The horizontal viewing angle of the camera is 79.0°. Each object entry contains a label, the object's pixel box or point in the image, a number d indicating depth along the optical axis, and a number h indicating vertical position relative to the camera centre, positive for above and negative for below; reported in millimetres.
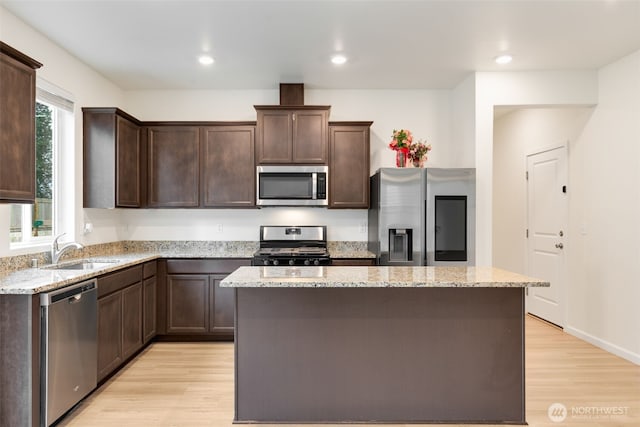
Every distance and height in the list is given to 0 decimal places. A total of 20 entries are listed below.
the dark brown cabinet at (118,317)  2891 -853
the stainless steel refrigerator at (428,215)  3748 -20
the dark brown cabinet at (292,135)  4078 +821
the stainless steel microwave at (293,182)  4086 +327
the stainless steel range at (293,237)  4414 -275
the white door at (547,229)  4387 -193
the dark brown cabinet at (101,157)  3643 +529
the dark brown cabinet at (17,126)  2230 +524
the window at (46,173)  3043 +348
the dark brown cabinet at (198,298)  3951 -866
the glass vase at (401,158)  3928 +552
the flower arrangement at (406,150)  3926 +638
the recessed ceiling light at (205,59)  3527 +1419
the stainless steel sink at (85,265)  3186 -435
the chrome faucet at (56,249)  2994 -280
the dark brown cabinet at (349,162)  4152 +546
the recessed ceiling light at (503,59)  3541 +1428
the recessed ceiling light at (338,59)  3529 +1426
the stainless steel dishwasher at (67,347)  2199 -832
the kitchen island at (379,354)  2330 -850
